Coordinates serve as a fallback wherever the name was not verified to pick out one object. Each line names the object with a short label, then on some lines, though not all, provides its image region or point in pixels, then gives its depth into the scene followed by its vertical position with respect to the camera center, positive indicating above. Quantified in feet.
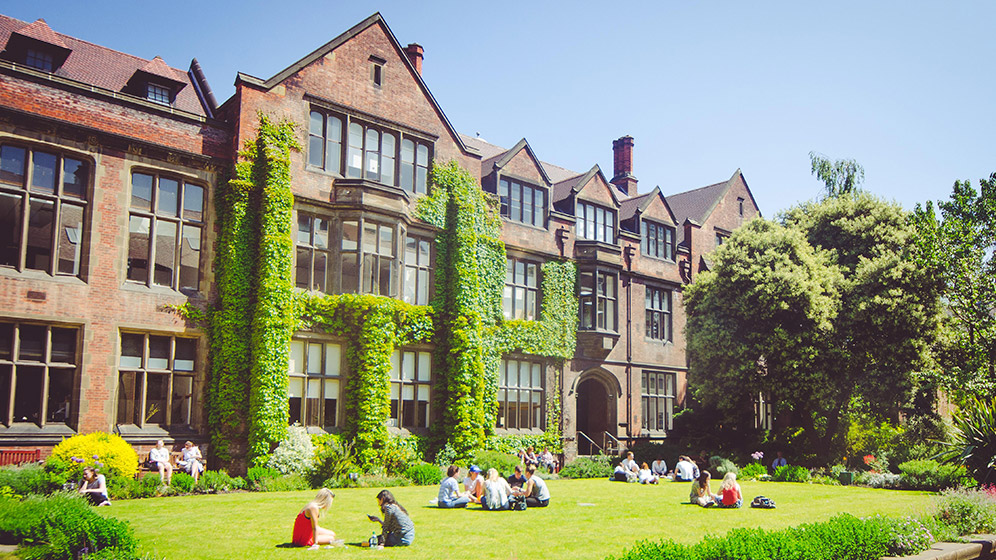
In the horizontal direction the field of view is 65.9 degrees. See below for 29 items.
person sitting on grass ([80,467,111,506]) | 52.47 -7.89
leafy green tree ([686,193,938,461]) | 94.43 +7.97
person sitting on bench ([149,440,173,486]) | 62.90 -7.27
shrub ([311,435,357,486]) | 71.15 -8.25
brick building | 63.82 +14.30
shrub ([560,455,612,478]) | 91.40 -10.64
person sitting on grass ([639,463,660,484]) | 84.38 -10.56
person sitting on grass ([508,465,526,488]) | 62.40 -8.17
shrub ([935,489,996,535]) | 47.50 -8.08
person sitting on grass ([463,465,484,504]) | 58.39 -8.15
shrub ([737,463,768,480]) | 92.68 -10.82
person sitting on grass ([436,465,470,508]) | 55.67 -8.49
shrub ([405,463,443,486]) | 76.38 -9.69
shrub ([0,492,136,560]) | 31.63 -6.73
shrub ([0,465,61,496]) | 50.78 -7.33
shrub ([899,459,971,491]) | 77.53 -9.41
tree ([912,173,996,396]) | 95.20 +13.65
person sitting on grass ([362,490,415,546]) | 39.51 -7.78
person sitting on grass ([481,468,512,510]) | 54.65 -8.21
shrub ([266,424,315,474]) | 70.49 -7.26
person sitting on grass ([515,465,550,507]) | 57.52 -8.53
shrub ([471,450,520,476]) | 81.92 -8.94
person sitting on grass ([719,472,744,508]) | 60.54 -8.76
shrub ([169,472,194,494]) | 61.05 -8.76
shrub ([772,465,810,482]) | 89.86 -10.65
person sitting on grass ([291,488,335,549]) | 38.58 -7.76
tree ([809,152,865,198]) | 148.56 +40.36
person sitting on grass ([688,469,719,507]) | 61.36 -8.92
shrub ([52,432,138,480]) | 57.47 -6.34
